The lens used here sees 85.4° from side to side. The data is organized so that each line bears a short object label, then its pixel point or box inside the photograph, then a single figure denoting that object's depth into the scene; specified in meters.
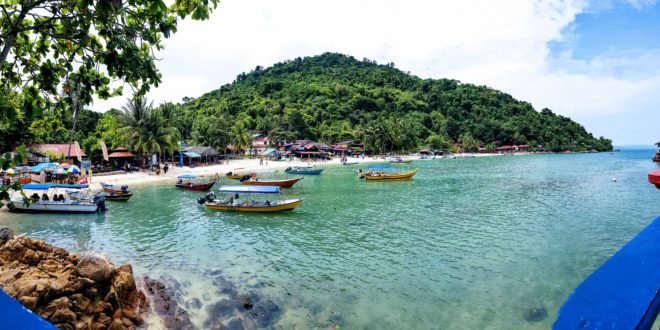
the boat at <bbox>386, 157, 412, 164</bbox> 88.39
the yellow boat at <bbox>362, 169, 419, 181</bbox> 46.16
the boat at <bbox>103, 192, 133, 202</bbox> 30.59
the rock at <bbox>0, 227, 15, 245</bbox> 13.28
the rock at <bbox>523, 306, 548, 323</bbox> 10.58
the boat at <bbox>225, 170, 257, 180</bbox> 45.54
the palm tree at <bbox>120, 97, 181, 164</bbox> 48.06
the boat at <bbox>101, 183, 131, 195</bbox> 30.83
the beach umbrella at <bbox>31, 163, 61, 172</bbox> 31.66
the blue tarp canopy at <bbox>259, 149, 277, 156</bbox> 84.25
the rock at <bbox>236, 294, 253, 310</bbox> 11.43
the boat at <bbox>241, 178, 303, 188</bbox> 38.28
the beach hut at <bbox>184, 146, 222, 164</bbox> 63.72
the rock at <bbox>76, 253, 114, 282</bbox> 10.27
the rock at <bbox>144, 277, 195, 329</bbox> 10.46
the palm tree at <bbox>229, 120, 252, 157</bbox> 75.19
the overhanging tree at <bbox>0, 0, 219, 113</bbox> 3.87
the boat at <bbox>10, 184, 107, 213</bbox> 25.17
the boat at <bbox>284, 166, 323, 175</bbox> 54.20
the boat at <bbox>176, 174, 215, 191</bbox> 37.16
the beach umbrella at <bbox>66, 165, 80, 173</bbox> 32.01
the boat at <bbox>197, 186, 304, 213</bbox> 25.30
